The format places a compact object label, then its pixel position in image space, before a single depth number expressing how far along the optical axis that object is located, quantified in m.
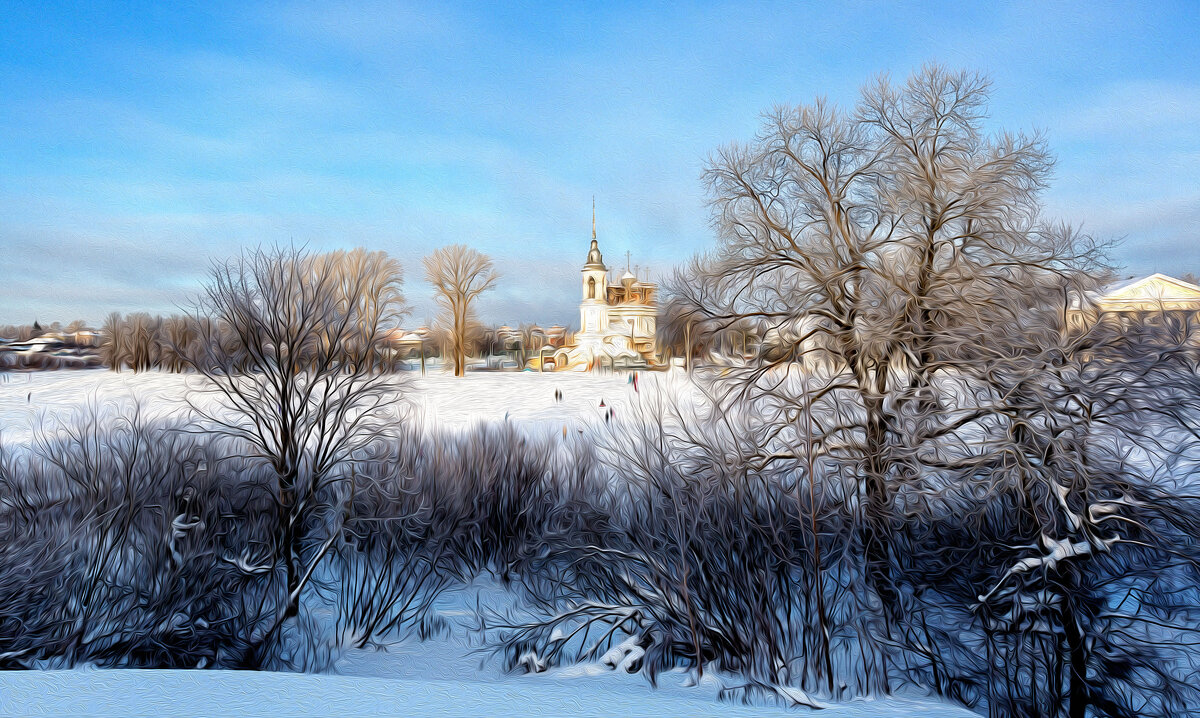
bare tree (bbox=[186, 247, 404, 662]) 11.03
